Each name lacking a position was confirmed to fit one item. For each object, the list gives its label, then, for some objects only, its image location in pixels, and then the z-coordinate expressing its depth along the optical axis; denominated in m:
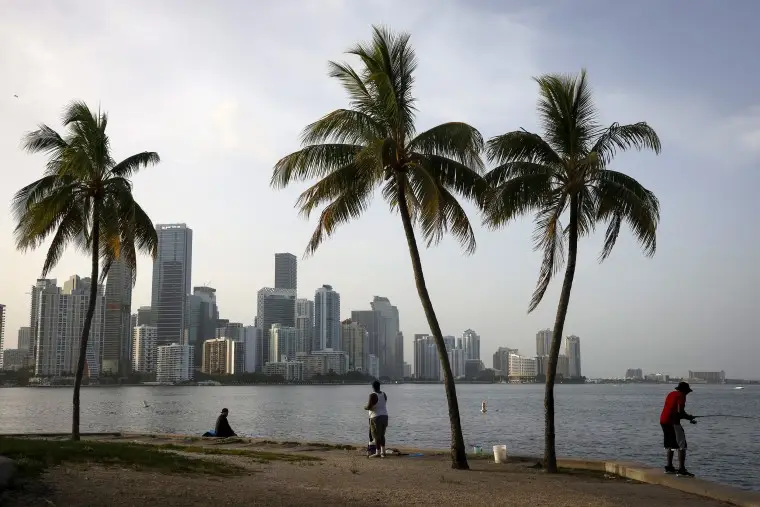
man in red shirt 15.00
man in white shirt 17.86
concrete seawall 12.02
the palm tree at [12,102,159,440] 21.36
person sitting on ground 24.75
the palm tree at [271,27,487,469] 16.73
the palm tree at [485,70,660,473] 16.44
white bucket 17.47
